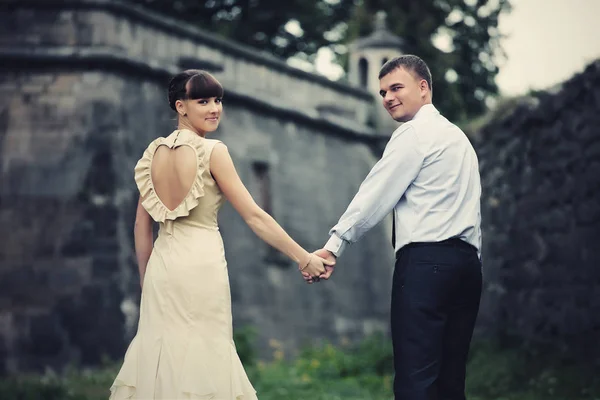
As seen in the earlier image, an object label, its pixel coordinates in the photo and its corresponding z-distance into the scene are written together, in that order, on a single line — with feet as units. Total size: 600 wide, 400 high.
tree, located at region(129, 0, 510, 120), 77.46
